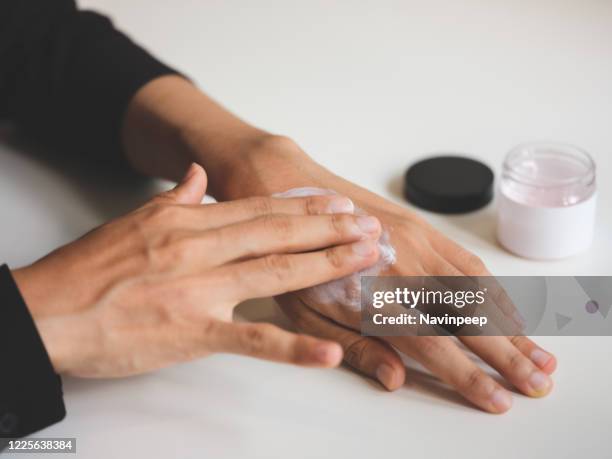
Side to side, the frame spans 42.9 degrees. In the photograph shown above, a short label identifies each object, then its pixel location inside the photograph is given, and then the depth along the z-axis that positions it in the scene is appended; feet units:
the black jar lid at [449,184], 3.61
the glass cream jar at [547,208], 3.22
